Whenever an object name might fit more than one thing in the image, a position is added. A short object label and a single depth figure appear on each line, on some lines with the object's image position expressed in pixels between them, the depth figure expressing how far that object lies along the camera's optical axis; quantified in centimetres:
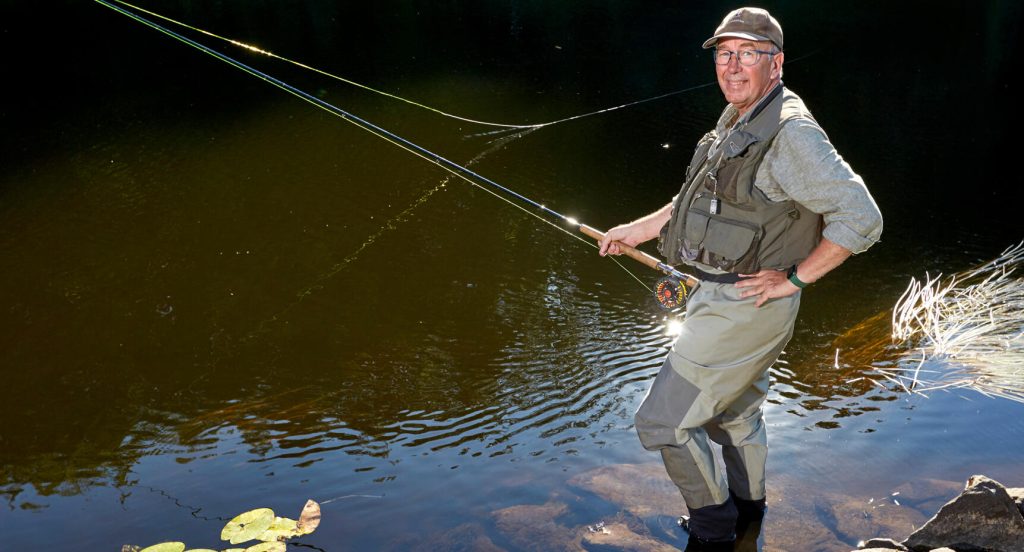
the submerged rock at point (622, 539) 346
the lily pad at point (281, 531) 356
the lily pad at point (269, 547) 346
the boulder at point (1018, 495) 334
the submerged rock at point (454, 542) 353
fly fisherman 283
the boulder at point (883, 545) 328
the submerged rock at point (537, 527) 352
